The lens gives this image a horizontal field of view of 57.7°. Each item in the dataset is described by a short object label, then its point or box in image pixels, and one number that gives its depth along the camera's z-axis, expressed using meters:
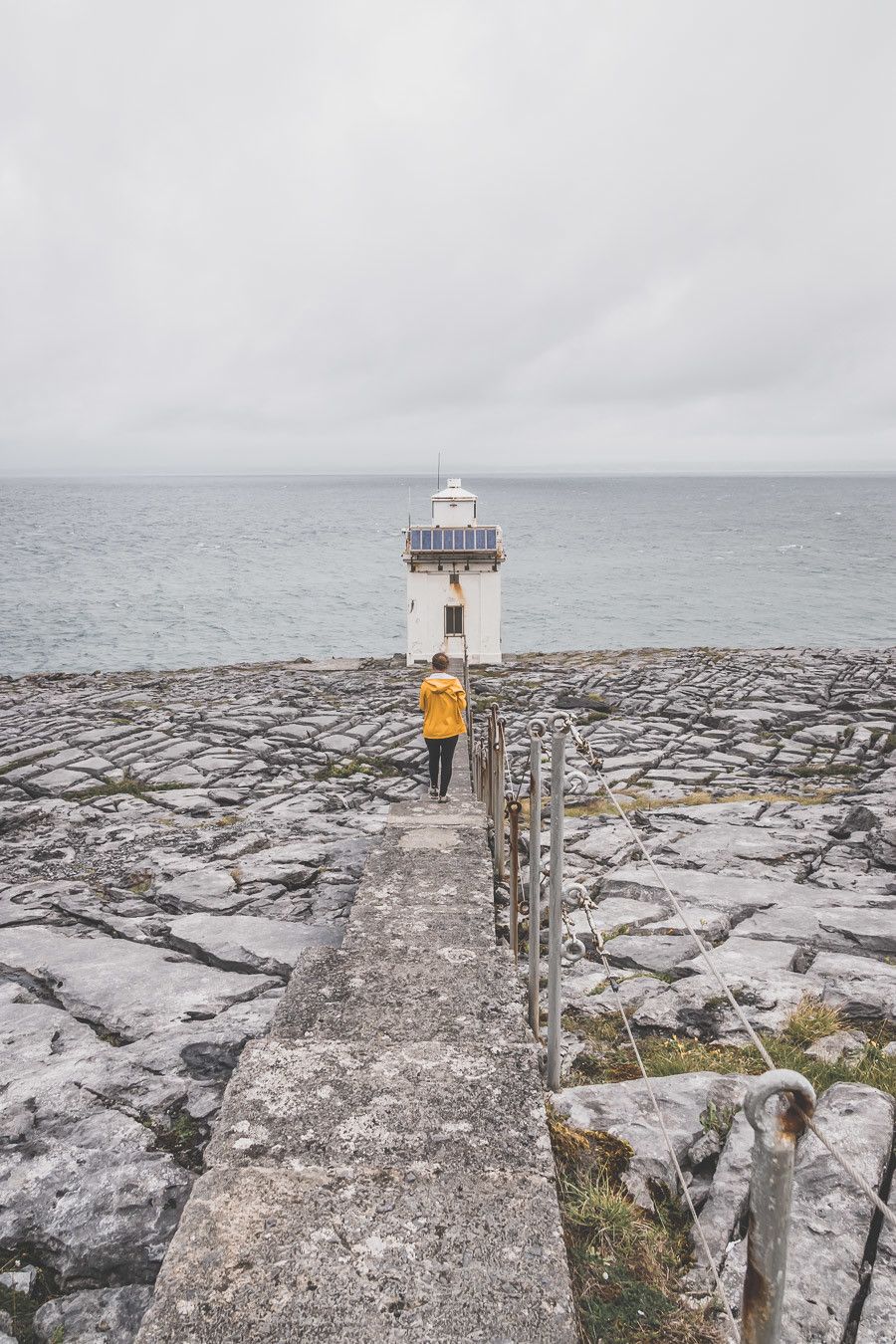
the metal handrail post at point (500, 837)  7.17
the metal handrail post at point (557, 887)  3.73
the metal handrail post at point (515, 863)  4.87
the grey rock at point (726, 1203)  2.87
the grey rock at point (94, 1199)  3.12
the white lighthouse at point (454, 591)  30.52
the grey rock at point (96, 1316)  2.80
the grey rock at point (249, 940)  6.04
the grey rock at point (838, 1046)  4.59
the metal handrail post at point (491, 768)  7.69
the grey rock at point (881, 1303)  2.58
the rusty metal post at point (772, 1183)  1.48
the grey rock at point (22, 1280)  3.00
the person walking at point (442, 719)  9.10
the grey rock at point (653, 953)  6.07
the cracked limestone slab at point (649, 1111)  3.41
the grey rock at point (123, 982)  5.12
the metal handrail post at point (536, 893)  4.22
